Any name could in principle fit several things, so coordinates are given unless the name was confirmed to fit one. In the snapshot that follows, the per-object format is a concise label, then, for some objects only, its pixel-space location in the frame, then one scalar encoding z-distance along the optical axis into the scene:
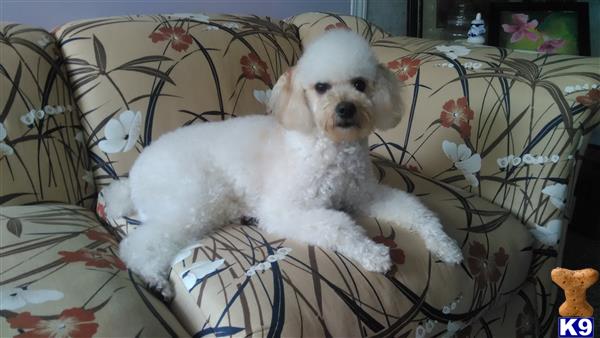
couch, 0.84
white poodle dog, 1.02
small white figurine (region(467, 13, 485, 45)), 1.94
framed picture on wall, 2.11
